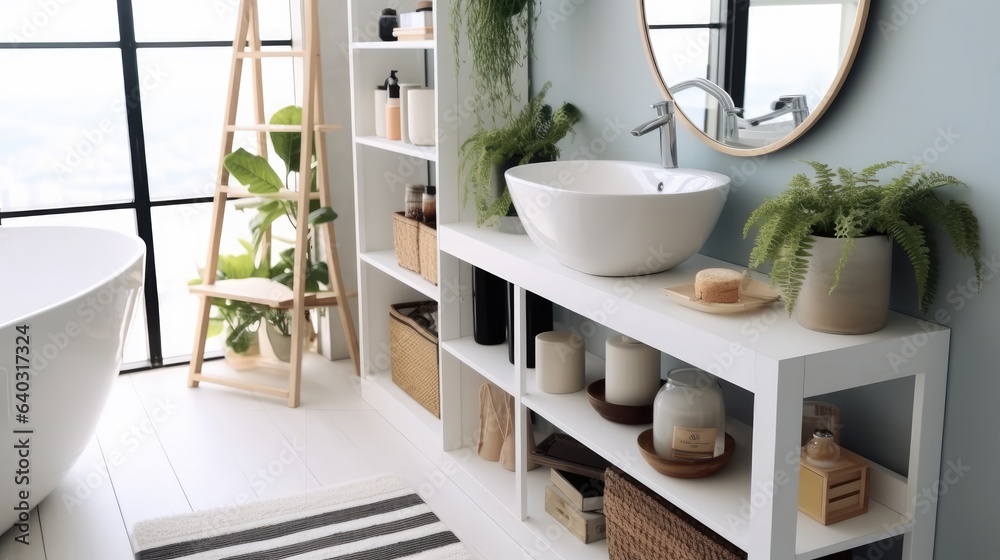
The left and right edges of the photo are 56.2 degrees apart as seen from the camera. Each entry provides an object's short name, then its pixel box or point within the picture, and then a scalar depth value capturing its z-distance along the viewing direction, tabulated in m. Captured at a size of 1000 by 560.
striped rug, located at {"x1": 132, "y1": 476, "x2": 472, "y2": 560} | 2.57
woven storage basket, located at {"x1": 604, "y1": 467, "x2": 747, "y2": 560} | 1.94
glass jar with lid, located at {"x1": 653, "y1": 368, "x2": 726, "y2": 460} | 1.97
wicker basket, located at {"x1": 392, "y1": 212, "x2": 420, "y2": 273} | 3.17
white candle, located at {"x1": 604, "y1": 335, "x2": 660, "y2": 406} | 2.25
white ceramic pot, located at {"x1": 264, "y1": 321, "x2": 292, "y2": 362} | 4.02
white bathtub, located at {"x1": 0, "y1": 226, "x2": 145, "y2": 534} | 2.34
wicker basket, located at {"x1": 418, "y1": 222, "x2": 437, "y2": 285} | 3.03
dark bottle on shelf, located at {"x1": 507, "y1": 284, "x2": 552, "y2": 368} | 2.67
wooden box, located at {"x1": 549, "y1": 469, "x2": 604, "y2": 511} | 2.44
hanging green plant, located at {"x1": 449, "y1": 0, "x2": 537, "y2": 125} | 2.71
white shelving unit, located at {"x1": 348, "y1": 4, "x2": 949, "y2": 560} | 1.63
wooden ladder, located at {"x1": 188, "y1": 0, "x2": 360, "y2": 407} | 3.55
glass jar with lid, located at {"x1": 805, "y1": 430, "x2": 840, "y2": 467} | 1.80
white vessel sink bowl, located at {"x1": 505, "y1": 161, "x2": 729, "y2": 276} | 1.90
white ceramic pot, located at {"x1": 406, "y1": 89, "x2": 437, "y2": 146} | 3.01
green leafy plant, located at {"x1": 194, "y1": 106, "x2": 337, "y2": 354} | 3.83
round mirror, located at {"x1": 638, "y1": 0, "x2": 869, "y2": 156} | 1.84
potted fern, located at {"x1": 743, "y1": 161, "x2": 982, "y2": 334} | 1.60
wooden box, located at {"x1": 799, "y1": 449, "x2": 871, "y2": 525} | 1.78
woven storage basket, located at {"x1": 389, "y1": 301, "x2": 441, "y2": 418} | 3.21
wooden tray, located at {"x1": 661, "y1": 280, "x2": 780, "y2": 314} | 1.79
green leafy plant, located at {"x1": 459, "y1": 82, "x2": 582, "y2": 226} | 2.60
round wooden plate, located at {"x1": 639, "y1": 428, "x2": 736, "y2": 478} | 1.95
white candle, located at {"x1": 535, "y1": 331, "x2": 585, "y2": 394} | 2.44
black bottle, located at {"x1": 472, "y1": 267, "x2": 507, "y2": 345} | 2.88
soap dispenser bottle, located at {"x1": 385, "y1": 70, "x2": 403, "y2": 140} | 3.22
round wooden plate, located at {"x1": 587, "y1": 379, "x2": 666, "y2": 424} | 2.23
